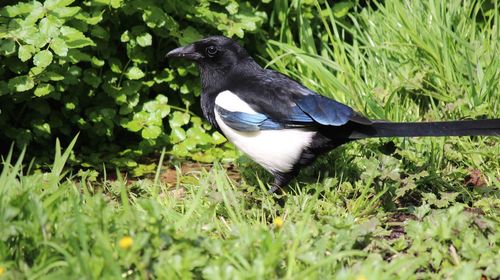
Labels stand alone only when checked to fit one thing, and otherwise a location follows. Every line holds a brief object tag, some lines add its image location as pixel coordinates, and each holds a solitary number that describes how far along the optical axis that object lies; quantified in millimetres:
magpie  5848
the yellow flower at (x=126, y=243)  4109
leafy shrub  6848
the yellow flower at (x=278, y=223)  4875
